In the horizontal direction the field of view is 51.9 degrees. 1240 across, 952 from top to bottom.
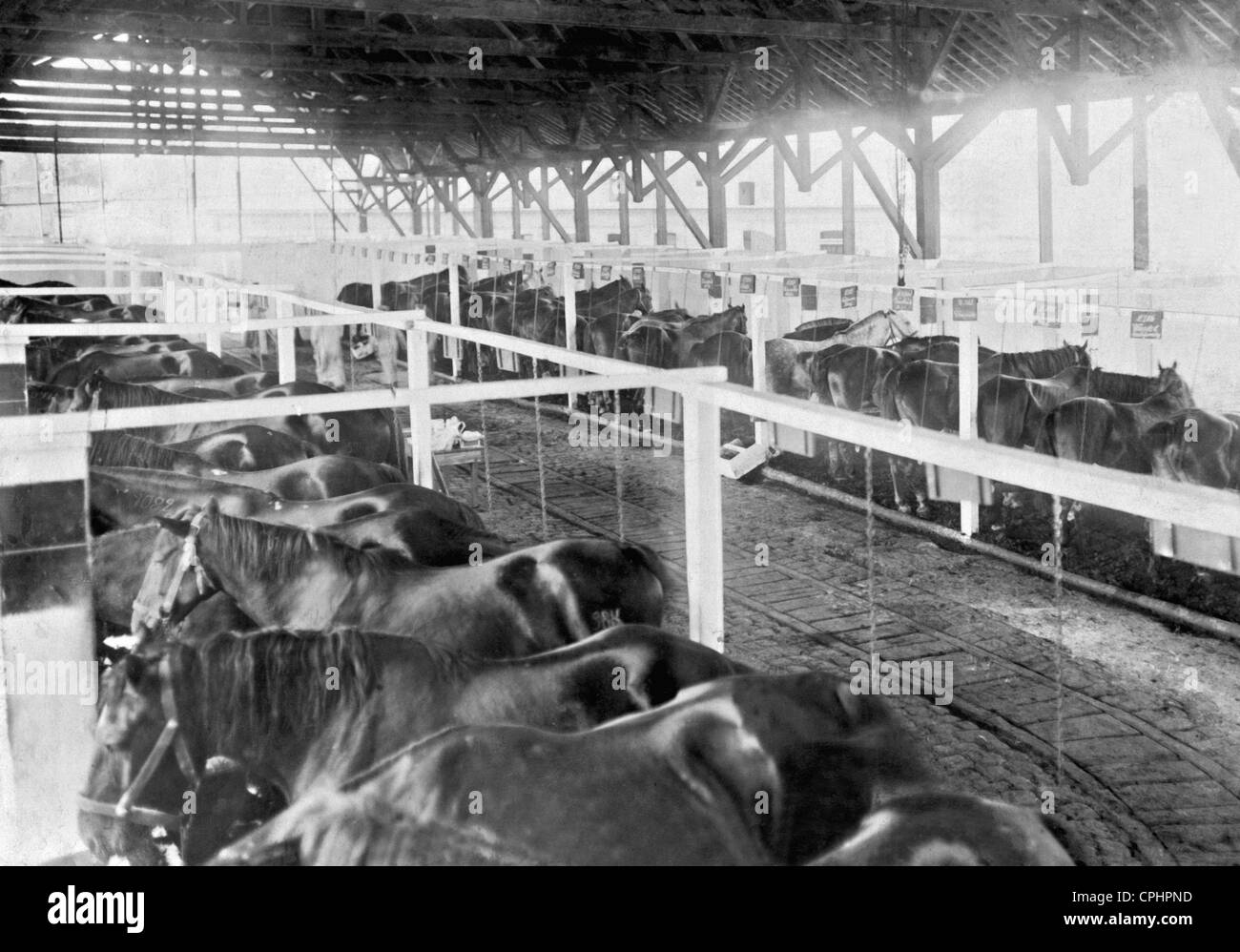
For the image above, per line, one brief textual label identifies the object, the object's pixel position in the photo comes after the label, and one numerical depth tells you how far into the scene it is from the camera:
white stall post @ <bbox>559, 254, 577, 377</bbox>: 15.06
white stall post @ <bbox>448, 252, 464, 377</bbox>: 15.46
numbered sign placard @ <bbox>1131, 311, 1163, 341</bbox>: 7.84
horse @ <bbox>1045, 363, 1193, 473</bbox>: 8.93
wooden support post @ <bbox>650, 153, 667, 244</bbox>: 22.09
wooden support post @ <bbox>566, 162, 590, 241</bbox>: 22.86
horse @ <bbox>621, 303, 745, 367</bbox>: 14.57
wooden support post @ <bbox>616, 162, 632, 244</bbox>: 21.94
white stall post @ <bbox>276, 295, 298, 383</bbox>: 7.38
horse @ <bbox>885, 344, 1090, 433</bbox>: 10.58
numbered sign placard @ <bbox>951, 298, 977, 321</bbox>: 9.02
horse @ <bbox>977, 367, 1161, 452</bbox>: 9.80
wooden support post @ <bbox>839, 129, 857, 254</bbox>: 16.41
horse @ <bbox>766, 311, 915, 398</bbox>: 12.70
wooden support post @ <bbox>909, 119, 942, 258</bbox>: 13.03
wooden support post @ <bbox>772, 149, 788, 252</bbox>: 18.14
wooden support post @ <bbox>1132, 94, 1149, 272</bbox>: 12.04
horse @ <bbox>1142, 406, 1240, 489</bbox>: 8.32
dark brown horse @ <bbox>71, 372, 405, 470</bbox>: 6.23
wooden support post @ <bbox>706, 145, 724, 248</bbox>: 18.86
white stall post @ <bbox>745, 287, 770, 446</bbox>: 11.50
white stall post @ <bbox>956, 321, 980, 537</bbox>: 9.47
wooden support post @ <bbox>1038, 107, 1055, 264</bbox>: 13.70
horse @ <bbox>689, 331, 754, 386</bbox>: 13.53
